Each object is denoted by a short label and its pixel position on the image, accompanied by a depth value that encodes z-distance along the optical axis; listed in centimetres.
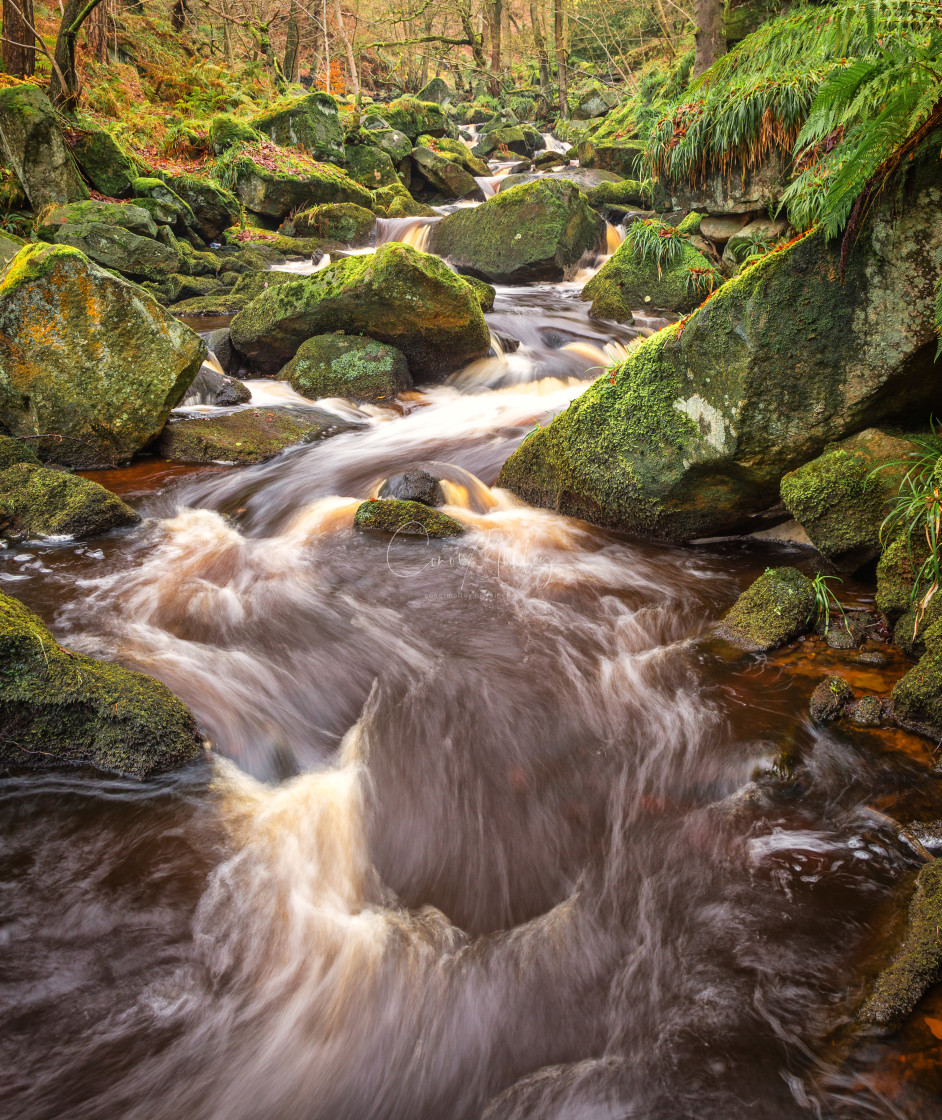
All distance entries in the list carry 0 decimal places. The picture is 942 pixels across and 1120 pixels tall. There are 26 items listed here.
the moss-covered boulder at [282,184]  1594
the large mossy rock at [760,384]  380
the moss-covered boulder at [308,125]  1850
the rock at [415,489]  607
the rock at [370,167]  1952
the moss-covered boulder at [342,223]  1552
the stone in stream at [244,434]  709
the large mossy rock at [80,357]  630
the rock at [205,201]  1485
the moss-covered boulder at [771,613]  379
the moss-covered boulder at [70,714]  295
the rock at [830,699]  320
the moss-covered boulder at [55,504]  535
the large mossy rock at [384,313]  810
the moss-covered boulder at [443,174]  2073
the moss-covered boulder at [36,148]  1138
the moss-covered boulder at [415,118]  2292
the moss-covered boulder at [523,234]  1273
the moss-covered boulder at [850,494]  388
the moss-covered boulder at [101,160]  1336
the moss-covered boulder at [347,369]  864
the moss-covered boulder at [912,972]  203
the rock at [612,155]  2061
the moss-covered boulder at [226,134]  1706
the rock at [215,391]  815
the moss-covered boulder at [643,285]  1059
